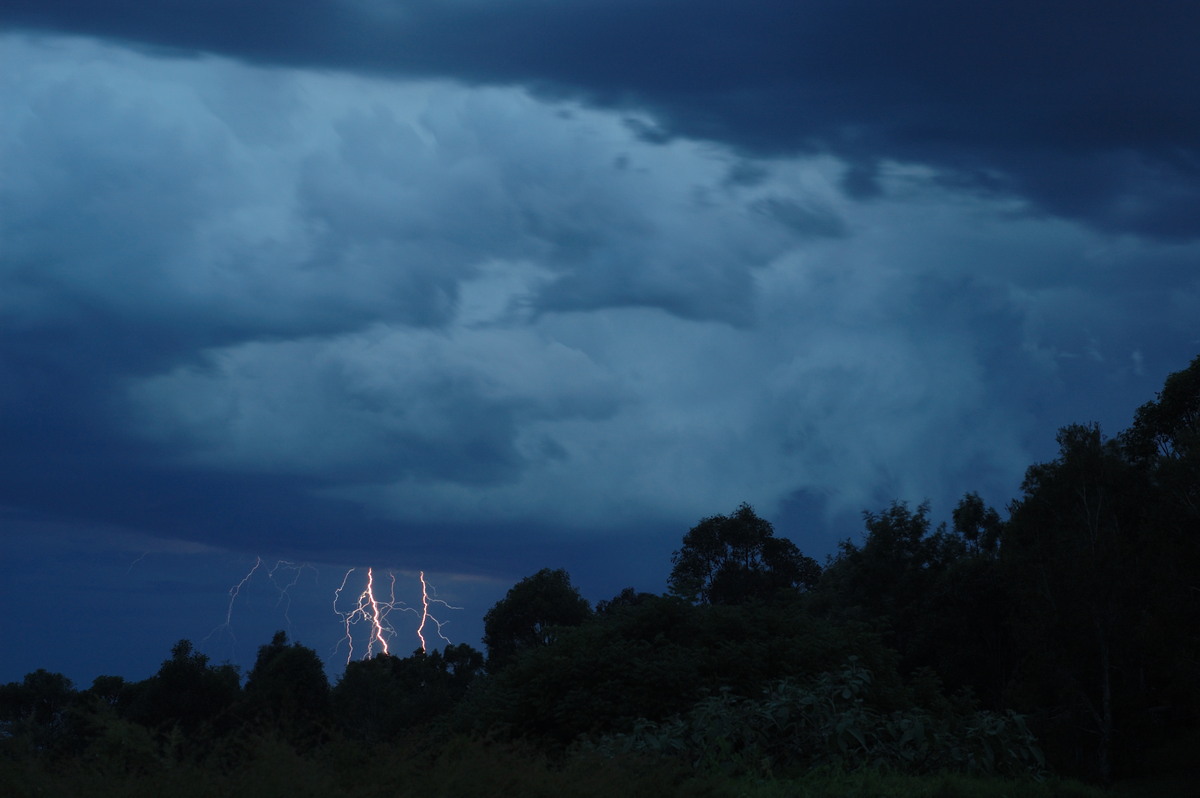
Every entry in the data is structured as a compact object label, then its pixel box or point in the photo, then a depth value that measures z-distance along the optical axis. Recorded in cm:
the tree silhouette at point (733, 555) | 5650
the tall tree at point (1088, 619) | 3722
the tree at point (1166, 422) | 3857
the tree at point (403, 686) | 4206
